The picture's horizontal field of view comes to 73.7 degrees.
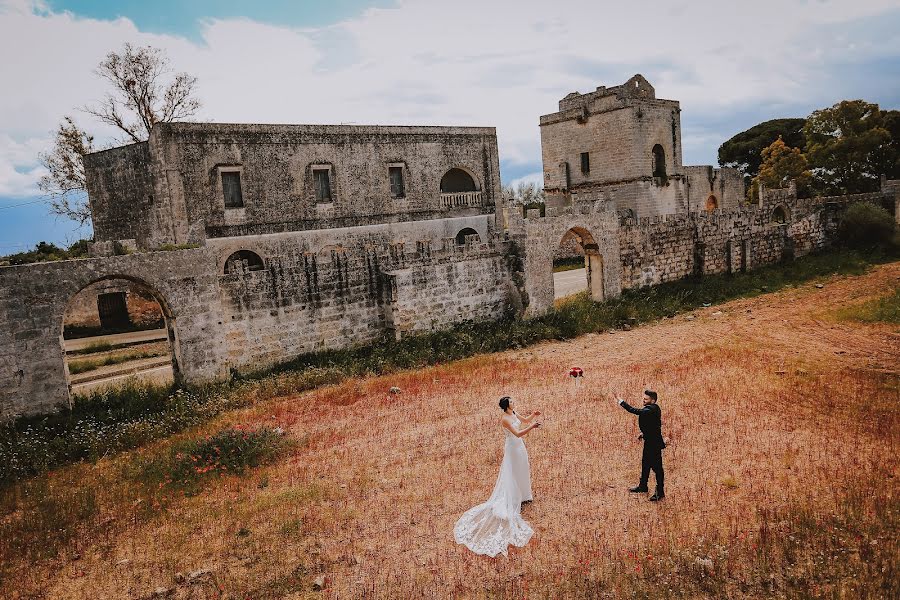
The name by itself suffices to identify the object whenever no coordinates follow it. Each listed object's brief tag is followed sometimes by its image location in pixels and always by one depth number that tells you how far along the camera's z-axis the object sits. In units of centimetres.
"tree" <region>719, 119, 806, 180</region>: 4631
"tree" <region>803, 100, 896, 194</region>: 3481
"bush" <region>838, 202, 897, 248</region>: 2444
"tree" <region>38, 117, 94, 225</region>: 2506
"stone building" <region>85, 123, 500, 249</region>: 2019
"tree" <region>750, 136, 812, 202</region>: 3666
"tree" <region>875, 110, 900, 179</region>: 3547
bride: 652
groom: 713
